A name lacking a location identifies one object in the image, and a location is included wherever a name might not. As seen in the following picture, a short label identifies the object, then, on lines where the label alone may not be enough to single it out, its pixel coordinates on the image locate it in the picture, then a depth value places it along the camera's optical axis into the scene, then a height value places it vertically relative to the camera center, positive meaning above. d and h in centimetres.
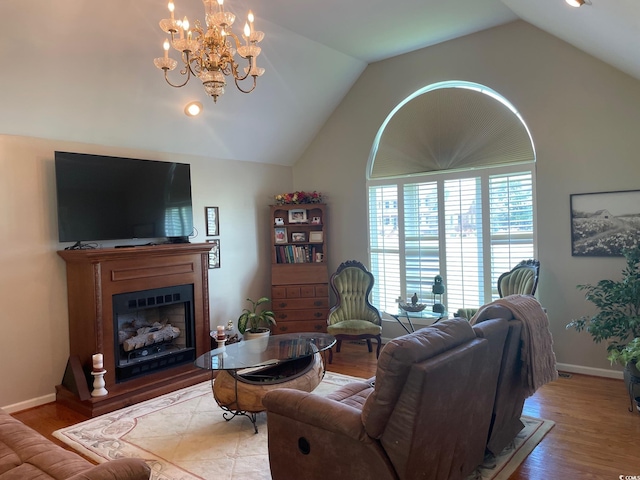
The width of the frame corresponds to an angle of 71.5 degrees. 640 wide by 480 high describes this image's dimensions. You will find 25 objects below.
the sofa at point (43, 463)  156 -96
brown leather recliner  203 -92
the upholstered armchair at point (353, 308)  498 -90
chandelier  274 +120
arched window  482 +42
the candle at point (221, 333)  488 -104
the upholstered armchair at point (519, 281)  422 -52
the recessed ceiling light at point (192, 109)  474 +141
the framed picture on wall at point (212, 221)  550 +22
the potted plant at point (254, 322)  534 -105
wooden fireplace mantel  400 -68
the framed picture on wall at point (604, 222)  410 +3
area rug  286 -149
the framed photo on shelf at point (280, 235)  607 +2
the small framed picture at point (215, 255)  554 -21
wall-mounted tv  410 +44
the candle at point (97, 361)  396 -106
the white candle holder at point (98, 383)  396 -126
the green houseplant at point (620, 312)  356 -75
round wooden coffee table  331 -107
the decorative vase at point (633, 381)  351 -125
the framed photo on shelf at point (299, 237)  615 -2
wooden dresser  588 -60
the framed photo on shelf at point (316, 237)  610 -2
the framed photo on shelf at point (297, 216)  609 +27
